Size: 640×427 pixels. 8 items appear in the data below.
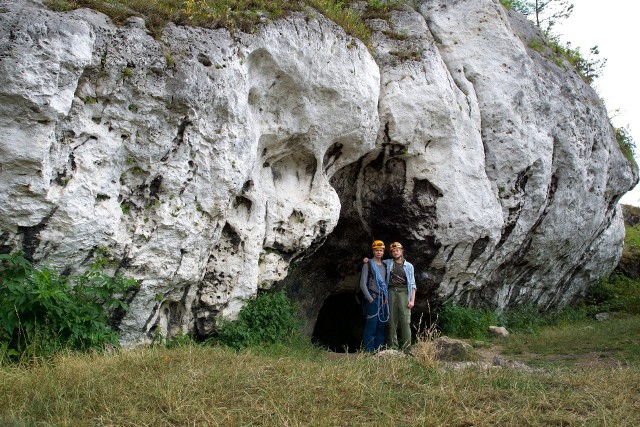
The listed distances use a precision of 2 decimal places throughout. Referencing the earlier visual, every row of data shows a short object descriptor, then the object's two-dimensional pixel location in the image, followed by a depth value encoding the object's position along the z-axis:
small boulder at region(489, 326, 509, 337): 10.31
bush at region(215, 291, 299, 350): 7.04
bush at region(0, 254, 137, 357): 4.98
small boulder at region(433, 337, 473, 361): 7.20
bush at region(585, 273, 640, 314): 14.01
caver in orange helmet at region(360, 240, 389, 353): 8.25
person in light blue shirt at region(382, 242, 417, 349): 8.22
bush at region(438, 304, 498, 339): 10.21
